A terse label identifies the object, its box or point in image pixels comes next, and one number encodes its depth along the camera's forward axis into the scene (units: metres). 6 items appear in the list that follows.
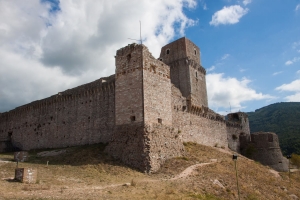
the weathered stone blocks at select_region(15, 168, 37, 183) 12.20
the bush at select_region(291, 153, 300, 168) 36.79
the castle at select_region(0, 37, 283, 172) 18.36
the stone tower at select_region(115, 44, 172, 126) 18.78
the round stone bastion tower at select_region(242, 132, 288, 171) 33.97
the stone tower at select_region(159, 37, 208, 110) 34.38
